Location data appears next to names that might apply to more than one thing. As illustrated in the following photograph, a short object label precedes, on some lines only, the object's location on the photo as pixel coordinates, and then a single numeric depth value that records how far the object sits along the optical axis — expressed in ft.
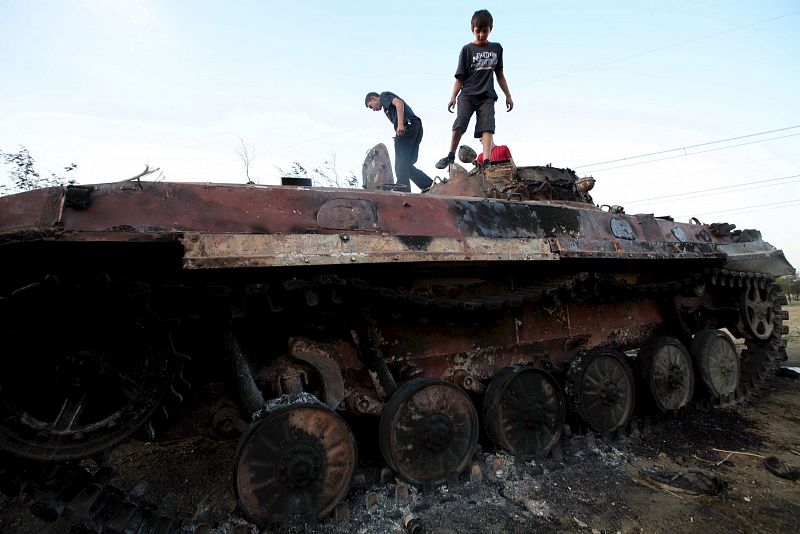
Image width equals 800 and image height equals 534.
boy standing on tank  17.99
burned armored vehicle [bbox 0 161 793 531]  7.43
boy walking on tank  18.30
